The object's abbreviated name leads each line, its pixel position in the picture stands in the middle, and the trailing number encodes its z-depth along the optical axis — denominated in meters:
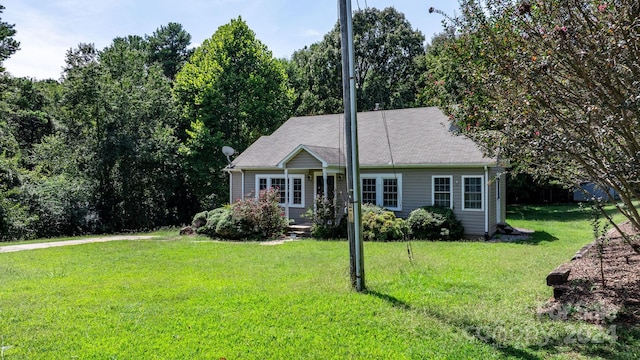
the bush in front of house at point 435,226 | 13.99
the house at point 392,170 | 14.66
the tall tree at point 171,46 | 42.31
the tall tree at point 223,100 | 24.93
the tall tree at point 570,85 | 4.06
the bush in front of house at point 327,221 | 15.11
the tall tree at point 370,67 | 31.23
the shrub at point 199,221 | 17.34
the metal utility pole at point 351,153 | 6.74
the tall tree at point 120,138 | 21.20
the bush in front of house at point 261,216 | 15.47
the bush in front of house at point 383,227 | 13.89
